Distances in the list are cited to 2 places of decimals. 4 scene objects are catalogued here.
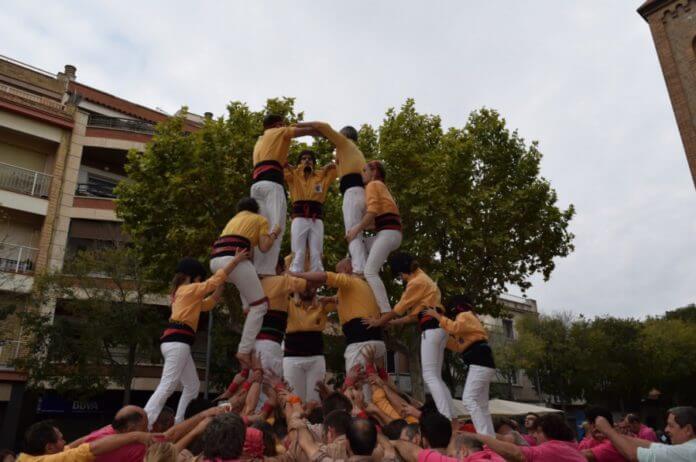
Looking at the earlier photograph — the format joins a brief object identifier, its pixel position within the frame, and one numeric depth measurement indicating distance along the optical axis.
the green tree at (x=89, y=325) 21.41
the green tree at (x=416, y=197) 18.22
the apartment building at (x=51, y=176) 23.60
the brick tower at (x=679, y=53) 27.19
